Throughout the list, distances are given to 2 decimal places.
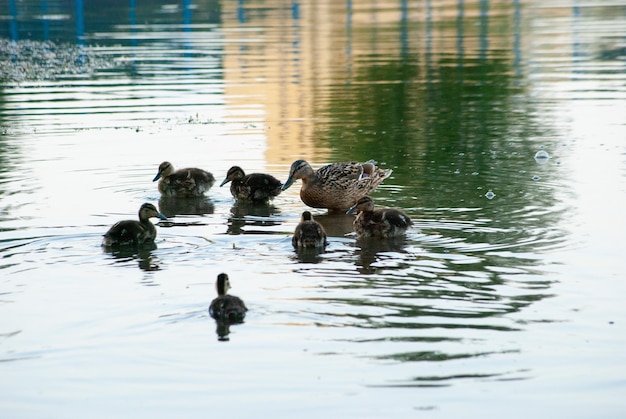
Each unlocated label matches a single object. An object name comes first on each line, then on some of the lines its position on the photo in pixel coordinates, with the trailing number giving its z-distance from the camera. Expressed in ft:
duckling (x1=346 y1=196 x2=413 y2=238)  37.73
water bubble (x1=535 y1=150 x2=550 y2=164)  52.60
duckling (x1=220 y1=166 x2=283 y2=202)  45.32
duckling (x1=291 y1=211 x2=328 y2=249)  35.91
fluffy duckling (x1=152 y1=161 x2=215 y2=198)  46.98
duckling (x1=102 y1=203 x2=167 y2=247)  37.06
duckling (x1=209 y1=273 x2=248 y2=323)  28.35
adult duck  43.98
